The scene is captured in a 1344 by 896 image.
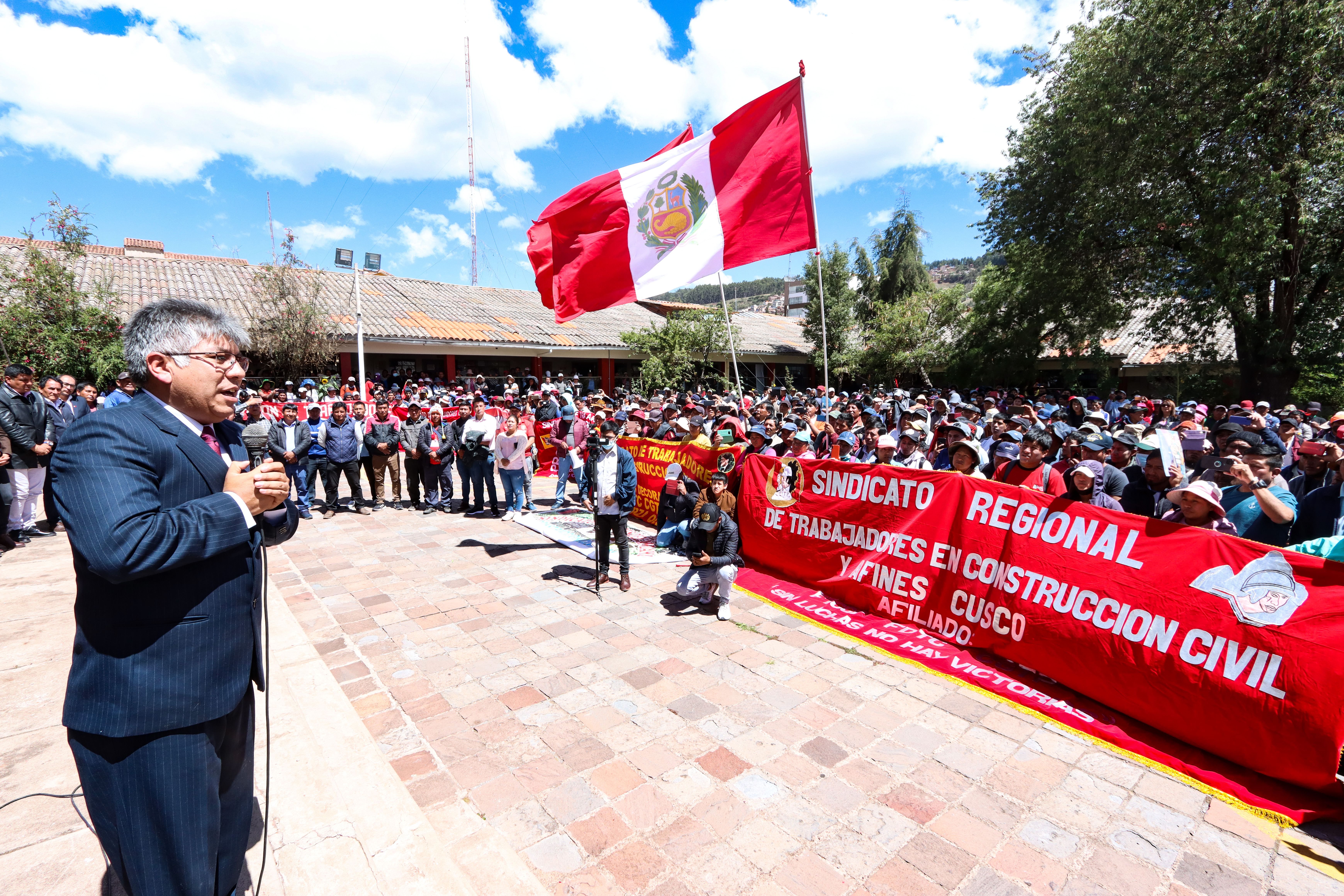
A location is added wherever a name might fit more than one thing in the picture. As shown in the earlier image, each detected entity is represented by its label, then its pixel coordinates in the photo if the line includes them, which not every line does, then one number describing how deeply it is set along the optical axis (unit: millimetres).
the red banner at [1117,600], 3193
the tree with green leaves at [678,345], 21500
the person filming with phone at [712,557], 5473
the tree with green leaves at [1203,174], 11398
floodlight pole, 14273
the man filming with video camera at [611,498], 6129
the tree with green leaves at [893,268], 29375
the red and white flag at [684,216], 6594
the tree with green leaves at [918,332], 22703
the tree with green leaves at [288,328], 16156
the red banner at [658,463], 7625
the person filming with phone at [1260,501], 3812
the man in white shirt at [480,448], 9047
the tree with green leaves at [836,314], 27266
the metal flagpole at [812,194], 5621
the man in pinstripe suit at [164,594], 1451
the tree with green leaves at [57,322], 12906
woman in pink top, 8922
